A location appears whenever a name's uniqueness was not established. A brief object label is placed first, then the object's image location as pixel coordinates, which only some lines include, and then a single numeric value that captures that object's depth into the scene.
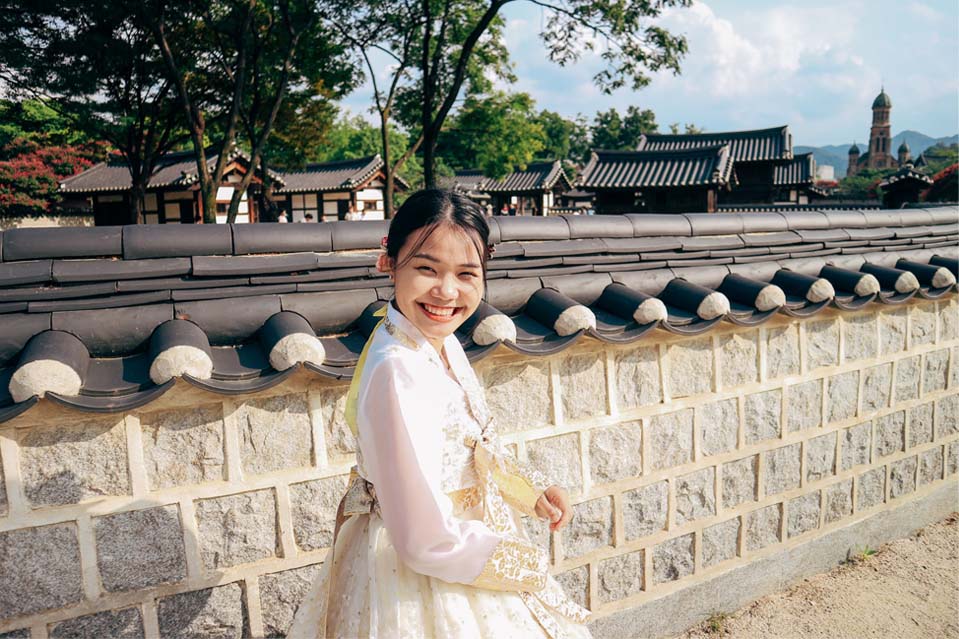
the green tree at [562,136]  60.91
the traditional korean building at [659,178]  21.20
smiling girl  1.69
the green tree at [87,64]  11.27
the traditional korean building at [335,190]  32.53
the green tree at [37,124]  12.88
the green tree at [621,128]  58.06
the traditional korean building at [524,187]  36.12
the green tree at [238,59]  11.91
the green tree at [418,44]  16.34
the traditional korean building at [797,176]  33.18
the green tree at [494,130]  20.19
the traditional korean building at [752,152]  28.41
